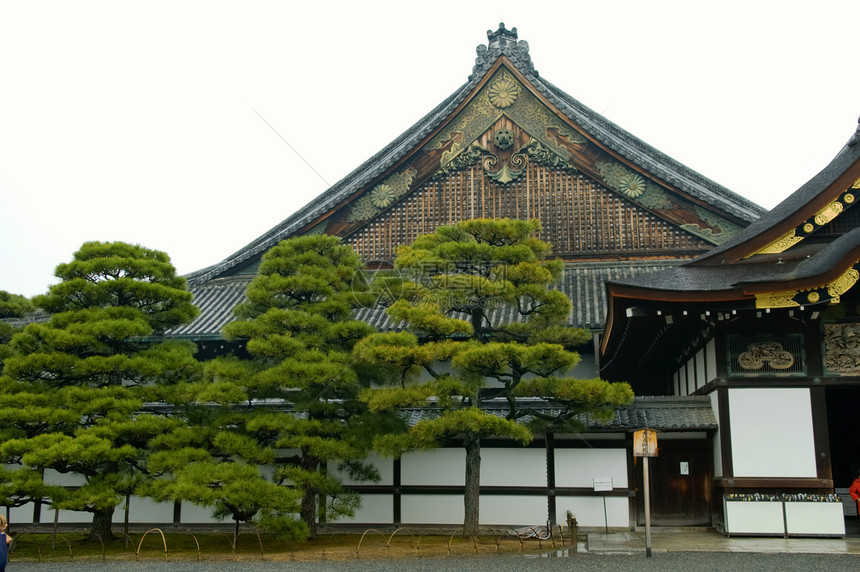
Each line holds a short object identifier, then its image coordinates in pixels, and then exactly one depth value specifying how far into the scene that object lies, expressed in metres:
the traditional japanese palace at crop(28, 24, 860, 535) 12.65
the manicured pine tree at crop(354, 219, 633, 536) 11.95
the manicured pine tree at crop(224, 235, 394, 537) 12.39
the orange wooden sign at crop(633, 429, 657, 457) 11.05
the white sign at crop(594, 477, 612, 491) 14.32
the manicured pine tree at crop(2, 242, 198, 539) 12.20
